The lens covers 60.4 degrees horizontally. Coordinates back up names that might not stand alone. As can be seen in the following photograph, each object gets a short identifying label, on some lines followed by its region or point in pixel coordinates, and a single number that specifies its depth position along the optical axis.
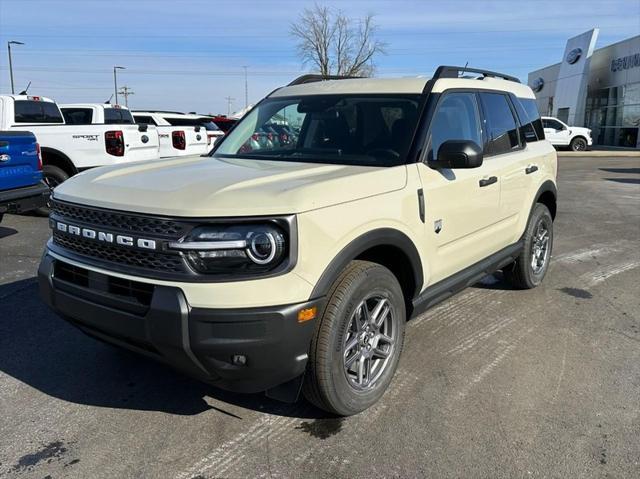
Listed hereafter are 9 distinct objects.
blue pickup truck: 6.89
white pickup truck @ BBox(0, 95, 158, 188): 8.94
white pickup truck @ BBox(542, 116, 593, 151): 26.55
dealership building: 31.16
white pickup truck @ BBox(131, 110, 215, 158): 11.28
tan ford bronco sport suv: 2.49
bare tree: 51.85
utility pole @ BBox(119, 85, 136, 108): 79.60
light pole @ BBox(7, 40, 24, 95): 36.45
